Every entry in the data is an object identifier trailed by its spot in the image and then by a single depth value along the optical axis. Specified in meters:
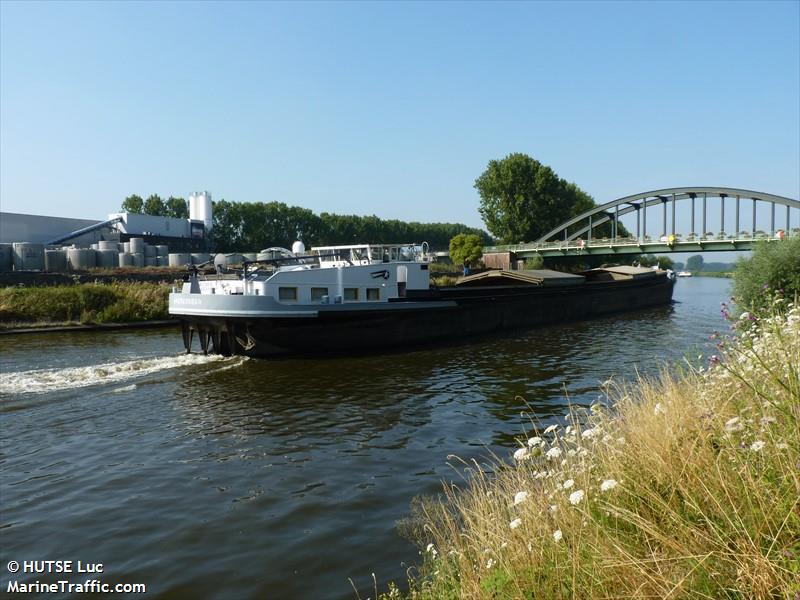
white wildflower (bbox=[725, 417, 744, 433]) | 4.35
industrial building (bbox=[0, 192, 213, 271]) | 48.25
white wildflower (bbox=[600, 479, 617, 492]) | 3.98
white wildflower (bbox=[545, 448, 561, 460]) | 5.26
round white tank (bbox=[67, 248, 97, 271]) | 49.75
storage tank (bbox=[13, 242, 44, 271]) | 46.94
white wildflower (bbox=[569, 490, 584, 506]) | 4.04
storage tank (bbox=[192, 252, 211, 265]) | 57.69
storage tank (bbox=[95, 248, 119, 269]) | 51.69
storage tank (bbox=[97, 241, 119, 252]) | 58.25
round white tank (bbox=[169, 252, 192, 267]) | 56.09
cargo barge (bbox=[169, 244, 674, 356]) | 20.44
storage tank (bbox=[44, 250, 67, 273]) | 47.94
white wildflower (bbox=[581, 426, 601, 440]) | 5.53
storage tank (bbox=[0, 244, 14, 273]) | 46.59
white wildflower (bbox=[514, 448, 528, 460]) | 5.50
